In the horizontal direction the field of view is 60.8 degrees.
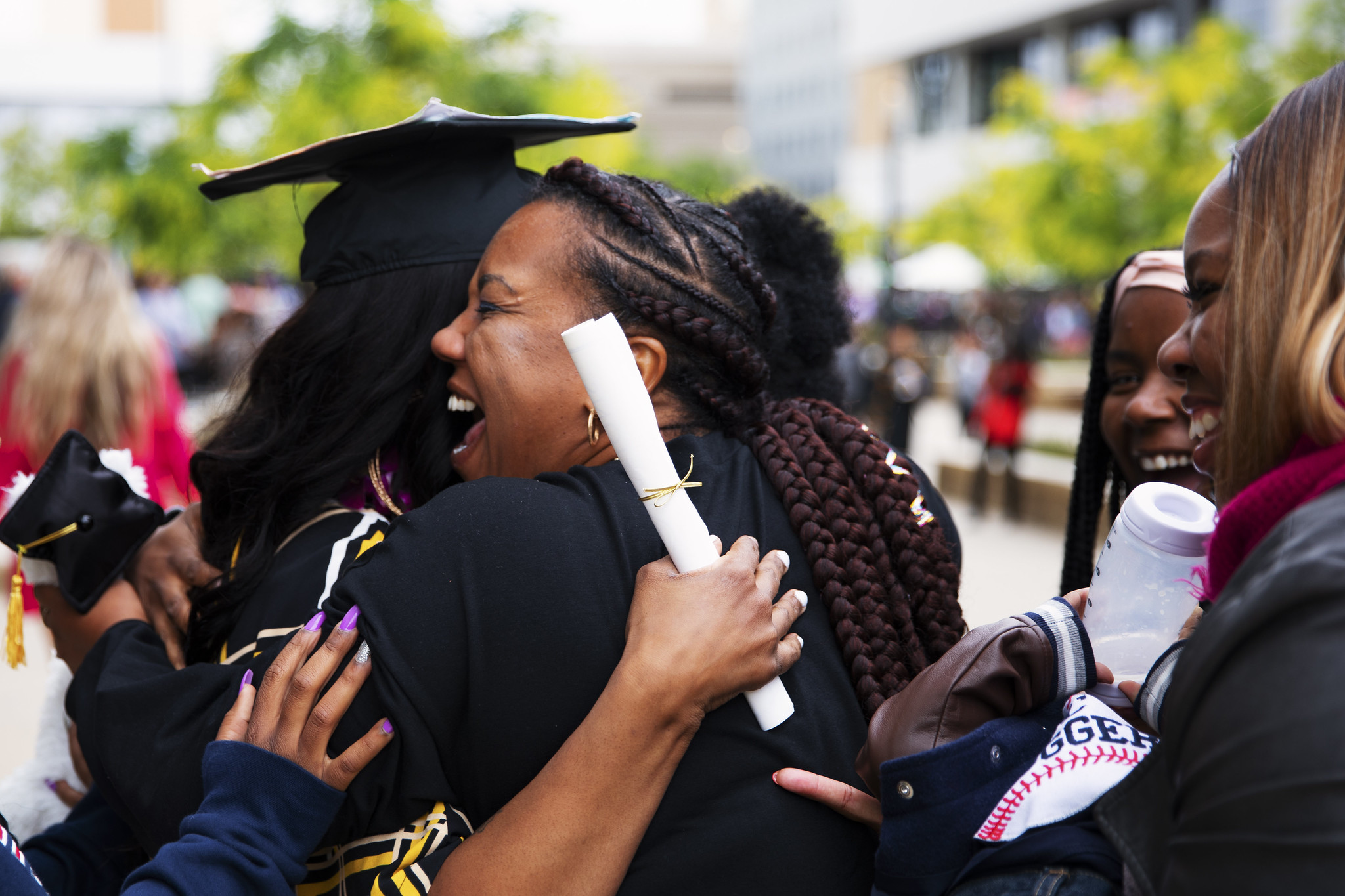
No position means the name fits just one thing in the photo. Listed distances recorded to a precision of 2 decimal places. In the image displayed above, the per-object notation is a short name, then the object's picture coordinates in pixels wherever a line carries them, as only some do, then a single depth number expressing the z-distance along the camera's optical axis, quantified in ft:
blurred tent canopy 85.25
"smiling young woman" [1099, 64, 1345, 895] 3.27
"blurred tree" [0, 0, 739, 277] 42.63
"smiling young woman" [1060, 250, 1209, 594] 8.57
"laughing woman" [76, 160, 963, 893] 5.16
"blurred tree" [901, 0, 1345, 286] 45.32
